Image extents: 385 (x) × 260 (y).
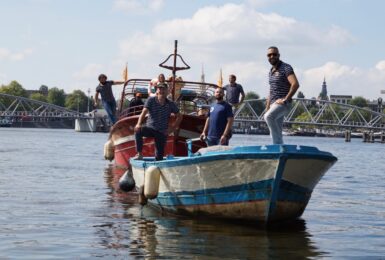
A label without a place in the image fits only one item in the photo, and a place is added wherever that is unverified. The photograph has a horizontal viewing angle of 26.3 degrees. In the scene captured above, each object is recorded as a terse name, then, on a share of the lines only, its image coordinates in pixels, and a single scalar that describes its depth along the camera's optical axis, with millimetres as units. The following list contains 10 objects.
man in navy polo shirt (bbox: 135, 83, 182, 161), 15328
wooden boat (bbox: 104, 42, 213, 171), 22311
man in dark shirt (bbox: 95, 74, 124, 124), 24938
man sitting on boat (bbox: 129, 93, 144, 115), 25044
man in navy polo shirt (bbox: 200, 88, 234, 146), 15602
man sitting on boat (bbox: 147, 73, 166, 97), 18478
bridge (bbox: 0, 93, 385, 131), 177000
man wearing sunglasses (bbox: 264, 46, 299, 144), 13719
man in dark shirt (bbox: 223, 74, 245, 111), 19719
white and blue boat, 12914
